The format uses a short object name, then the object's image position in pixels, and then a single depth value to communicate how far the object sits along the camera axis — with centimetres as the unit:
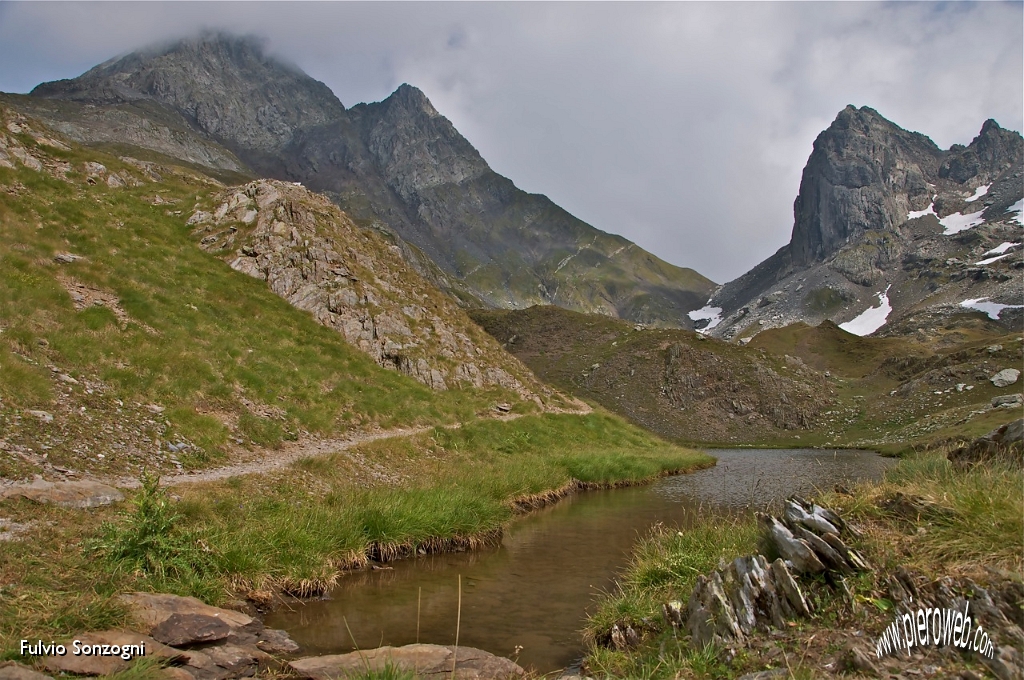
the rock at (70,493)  1216
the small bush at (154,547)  1070
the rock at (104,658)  725
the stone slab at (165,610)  897
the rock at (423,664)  847
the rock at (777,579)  762
